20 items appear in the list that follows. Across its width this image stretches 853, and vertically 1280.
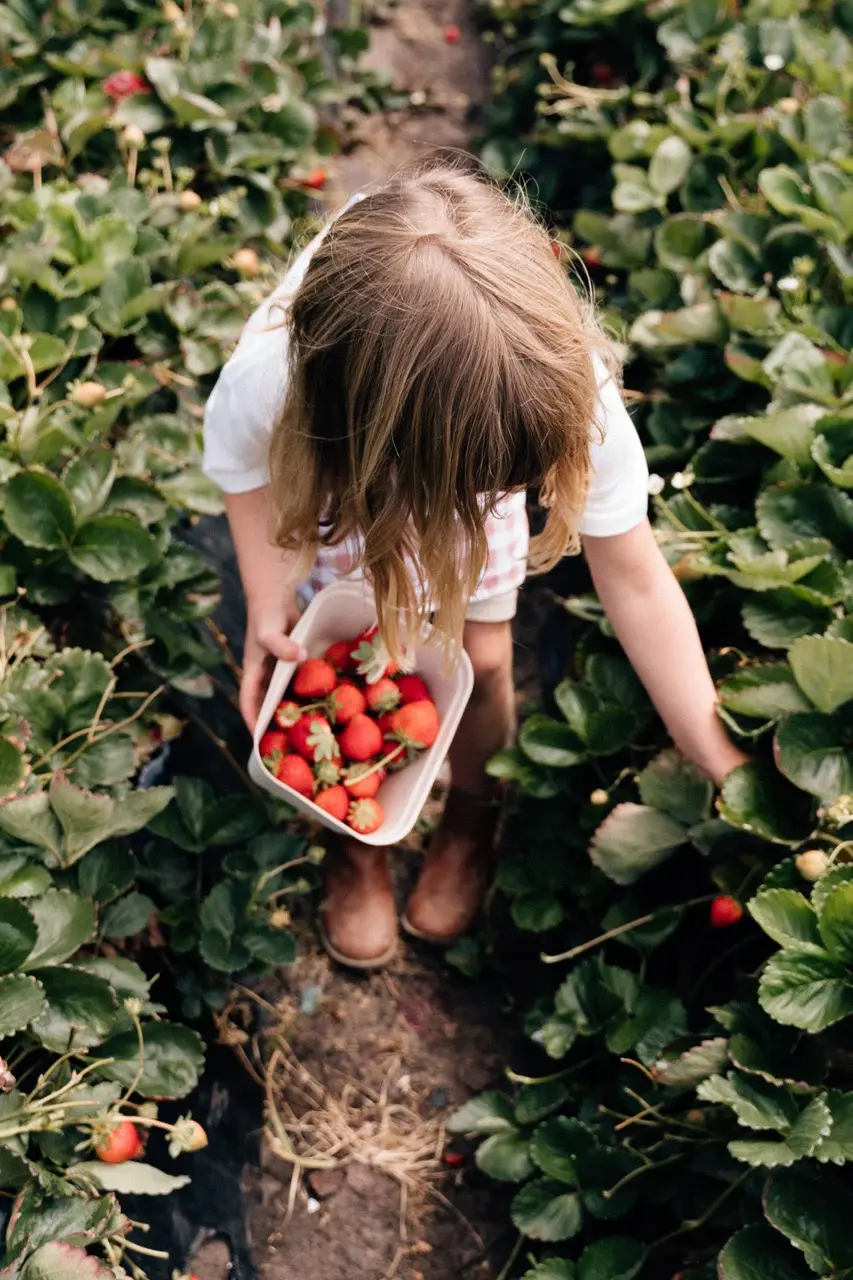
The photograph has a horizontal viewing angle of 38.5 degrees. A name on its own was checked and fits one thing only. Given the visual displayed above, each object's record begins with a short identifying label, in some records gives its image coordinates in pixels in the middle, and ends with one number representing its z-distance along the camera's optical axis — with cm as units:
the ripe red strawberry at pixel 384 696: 150
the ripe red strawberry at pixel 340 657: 155
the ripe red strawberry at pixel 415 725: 148
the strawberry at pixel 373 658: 148
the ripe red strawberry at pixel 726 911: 142
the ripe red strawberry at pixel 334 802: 143
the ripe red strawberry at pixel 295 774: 142
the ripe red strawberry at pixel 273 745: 144
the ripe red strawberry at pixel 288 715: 146
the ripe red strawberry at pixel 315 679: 149
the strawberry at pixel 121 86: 213
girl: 113
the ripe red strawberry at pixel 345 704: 148
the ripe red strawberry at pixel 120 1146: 125
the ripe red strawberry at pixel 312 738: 144
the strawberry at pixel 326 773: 144
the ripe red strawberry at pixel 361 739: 147
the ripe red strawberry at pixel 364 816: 145
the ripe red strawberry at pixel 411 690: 152
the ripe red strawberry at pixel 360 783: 146
